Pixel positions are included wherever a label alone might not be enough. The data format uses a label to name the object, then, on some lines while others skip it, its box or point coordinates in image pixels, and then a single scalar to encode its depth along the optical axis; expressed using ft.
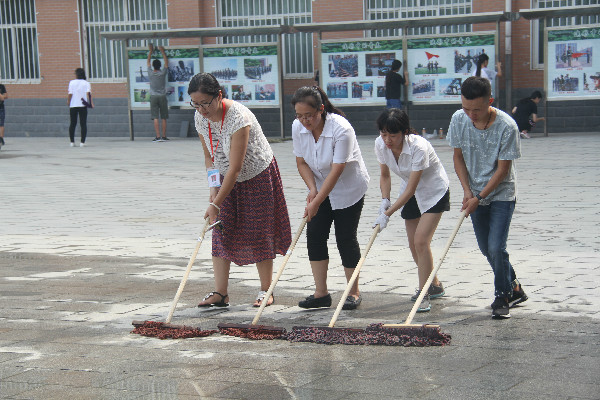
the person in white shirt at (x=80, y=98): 65.72
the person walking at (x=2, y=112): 66.90
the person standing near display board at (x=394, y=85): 59.72
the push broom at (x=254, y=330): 17.02
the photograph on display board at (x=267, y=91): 64.69
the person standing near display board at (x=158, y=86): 66.13
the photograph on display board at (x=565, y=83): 58.29
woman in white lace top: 19.01
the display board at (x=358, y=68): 61.67
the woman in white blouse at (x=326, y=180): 18.85
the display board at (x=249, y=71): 64.54
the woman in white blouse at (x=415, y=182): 18.76
